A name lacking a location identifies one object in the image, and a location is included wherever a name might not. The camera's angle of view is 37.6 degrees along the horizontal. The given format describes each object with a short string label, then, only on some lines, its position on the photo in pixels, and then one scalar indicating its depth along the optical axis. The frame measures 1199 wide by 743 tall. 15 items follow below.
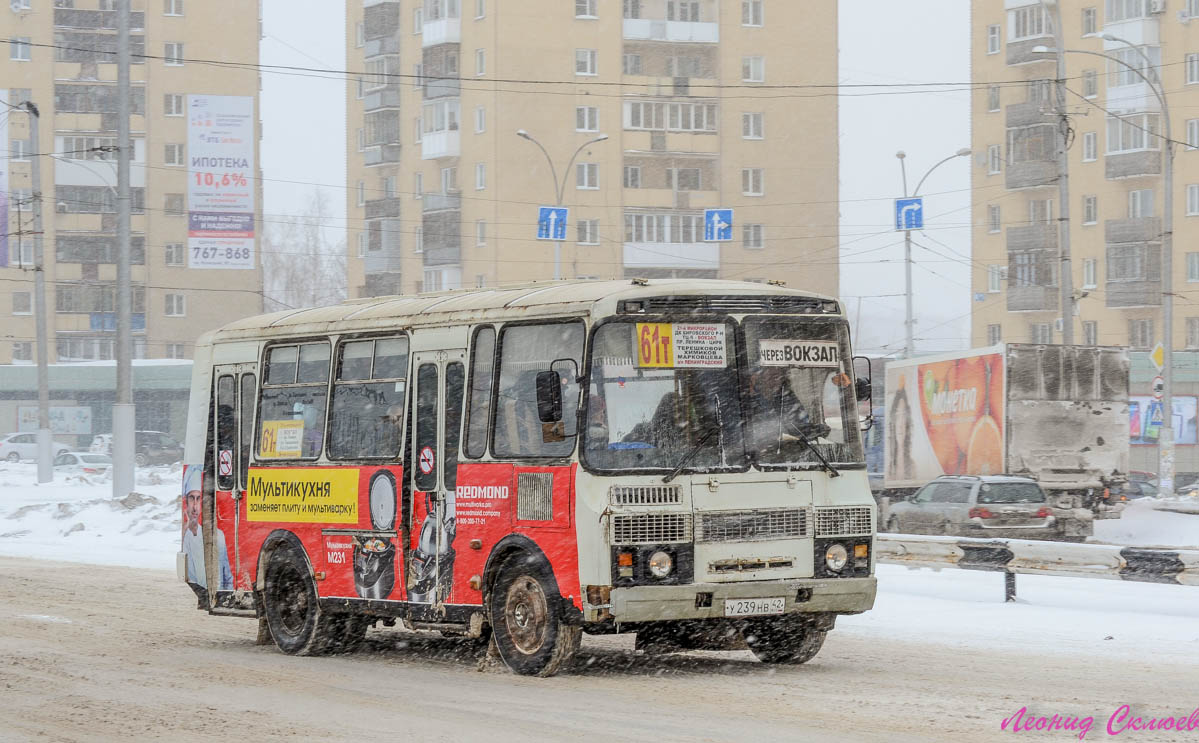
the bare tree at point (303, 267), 128.62
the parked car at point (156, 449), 69.81
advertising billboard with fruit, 31.66
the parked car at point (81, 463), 60.22
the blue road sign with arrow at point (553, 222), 52.88
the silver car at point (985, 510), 26.83
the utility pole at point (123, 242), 31.03
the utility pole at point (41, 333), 46.38
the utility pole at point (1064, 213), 33.62
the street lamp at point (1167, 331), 39.75
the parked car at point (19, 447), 71.62
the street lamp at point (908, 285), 59.09
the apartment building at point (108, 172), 95.69
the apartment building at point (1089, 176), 76.38
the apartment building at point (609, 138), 82.25
